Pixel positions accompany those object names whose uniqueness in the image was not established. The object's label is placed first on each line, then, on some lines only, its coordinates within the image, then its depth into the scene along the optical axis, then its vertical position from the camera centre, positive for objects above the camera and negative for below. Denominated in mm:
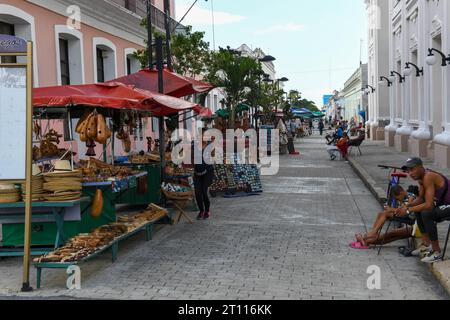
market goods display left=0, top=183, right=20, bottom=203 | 6762 -621
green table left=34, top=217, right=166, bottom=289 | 5875 -1333
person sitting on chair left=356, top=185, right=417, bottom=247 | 7198 -1079
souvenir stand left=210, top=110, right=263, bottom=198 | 12828 -983
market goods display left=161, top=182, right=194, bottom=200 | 9633 -944
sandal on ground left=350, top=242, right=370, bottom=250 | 7500 -1546
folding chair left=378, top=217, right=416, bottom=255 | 7023 -1135
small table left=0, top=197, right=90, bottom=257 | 6695 -930
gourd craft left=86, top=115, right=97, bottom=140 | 7652 +198
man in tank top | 6512 -845
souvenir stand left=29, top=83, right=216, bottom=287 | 6529 -552
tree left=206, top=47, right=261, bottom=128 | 19375 +2398
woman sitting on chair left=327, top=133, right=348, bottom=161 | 22031 -530
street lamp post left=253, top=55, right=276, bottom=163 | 23281 +3444
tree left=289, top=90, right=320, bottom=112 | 68250 +5945
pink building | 12188 +2842
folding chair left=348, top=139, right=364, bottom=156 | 22781 -311
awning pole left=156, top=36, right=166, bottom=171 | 9789 +1023
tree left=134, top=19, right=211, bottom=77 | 15484 +2548
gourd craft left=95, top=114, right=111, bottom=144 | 7641 +151
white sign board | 5805 +255
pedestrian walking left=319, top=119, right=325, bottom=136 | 53031 +840
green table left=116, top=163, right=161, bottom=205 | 10625 -1015
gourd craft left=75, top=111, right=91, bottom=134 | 7699 +276
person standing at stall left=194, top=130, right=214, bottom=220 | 9695 -744
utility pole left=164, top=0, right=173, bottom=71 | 12071 +2406
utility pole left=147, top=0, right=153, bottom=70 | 11627 +2200
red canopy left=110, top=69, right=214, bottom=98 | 10844 +1189
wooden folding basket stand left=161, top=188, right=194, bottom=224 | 9570 -1078
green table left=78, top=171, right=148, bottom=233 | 7527 -892
